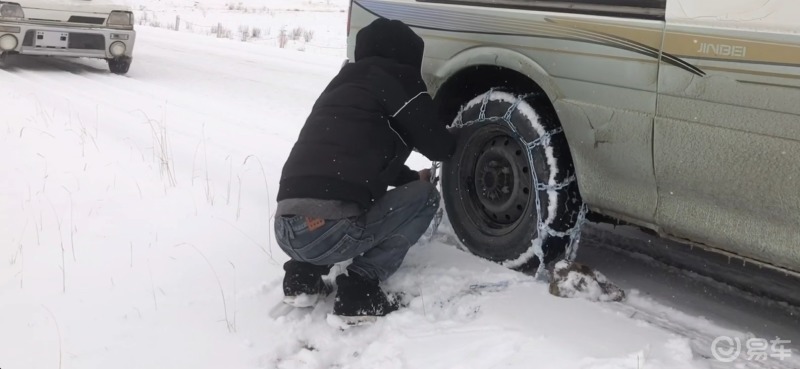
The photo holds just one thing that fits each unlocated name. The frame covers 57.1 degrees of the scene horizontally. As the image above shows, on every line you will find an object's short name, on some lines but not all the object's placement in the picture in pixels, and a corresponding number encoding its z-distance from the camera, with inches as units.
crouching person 129.3
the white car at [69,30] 364.2
